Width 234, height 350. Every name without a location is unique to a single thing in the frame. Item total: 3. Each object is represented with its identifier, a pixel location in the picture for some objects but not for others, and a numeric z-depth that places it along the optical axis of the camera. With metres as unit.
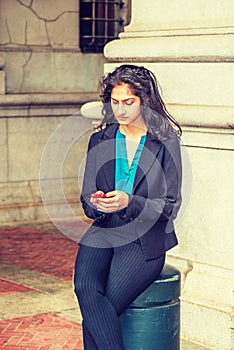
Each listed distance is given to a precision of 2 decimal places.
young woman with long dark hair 7.92
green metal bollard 7.98
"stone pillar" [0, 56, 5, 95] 18.67
